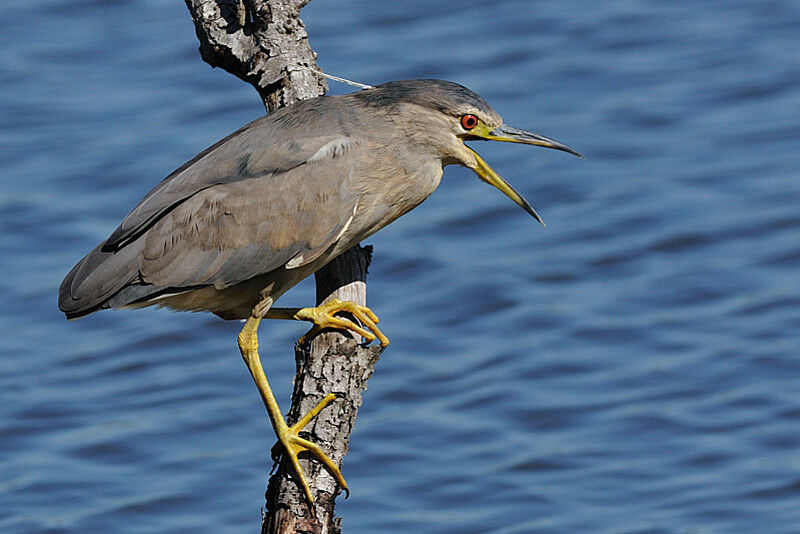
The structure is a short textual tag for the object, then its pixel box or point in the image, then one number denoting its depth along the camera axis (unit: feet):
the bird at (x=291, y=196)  35.58
